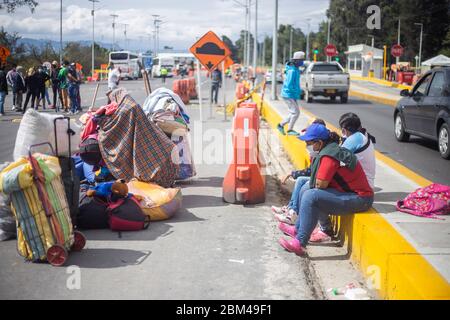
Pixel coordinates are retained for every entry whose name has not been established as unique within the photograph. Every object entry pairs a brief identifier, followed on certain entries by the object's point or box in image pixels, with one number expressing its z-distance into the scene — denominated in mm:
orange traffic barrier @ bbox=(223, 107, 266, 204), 7277
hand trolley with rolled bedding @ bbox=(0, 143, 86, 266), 4863
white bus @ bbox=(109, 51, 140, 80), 60750
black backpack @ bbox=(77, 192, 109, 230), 6117
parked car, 10891
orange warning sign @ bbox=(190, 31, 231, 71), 15945
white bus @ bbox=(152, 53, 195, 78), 71725
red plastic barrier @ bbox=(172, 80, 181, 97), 24500
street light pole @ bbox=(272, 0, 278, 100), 24227
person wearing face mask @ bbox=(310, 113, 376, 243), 5906
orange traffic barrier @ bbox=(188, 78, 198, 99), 27703
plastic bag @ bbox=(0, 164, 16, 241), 5727
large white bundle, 5547
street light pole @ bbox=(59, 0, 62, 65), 42694
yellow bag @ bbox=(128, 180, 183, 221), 6500
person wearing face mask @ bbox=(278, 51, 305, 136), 12727
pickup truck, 25562
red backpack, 6078
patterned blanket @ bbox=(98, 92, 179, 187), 7160
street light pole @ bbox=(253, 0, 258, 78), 35812
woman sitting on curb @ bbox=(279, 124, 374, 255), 5238
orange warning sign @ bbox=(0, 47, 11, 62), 22531
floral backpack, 5895
